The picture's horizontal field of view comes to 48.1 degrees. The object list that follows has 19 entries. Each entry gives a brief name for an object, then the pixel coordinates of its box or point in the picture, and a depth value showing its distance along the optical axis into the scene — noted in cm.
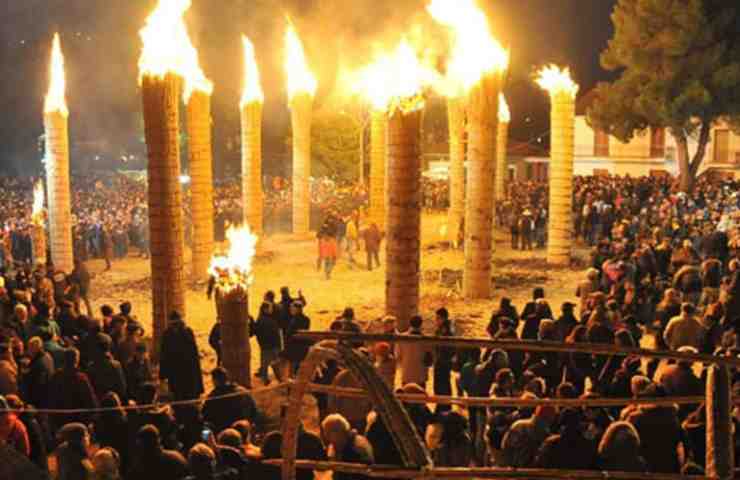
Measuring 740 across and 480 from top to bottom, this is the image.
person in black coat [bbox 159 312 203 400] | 937
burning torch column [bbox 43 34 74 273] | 1795
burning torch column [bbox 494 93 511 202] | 2822
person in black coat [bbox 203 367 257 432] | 729
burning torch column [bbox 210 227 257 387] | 991
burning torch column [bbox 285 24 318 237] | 2548
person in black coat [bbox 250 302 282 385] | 1056
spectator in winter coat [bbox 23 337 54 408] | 809
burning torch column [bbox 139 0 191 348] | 1209
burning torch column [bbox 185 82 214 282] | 1858
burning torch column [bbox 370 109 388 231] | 2480
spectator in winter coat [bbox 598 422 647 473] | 570
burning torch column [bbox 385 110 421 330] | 1191
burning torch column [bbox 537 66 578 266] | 2000
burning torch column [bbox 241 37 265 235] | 2228
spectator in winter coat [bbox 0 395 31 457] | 645
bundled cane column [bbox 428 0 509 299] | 1631
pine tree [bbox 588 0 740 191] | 3559
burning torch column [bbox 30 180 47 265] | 1908
